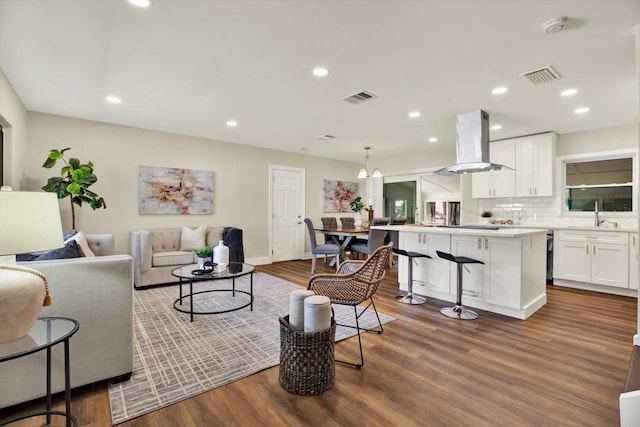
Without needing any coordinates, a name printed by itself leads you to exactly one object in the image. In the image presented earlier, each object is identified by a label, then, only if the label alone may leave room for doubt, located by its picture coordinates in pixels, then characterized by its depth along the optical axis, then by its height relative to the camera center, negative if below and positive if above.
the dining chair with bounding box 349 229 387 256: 5.06 -0.50
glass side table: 1.34 -0.56
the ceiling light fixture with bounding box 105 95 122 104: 3.63 +1.39
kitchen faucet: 4.67 -0.13
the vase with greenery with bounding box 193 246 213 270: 3.32 -0.47
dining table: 5.41 -0.40
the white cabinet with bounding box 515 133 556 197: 4.96 +0.79
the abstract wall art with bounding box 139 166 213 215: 5.00 +0.38
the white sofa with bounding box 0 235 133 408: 1.66 -0.70
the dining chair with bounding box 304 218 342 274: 5.27 -0.63
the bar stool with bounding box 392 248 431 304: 3.65 -0.94
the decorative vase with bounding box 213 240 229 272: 3.44 -0.48
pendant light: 6.16 +0.80
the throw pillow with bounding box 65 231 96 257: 3.15 -0.31
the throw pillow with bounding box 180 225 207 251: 4.93 -0.43
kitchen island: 3.16 -0.64
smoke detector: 2.13 +1.34
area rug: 1.87 -1.10
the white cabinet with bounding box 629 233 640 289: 4.00 -0.66
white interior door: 6.61 -0.01
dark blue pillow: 2.12 -0.29
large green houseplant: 3.87 +0.41
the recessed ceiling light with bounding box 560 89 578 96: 3.34 +1.34
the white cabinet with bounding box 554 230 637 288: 4.14 -0.66
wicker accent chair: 2.33 -0.55
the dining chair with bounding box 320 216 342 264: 6.04 -0.24
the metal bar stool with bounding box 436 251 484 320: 3.17 -0.99
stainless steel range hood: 3.99 +0.94
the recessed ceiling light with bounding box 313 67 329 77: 2.91 +1.38
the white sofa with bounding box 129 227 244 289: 4.27 -0.59
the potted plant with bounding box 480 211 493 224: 5.86 -0.07
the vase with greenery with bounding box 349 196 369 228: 6.26 +0.10
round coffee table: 3.06 -0.64
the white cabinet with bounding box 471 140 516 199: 5.32 +0.63
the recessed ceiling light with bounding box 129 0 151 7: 1.98 +1.39
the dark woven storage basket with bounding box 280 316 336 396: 1.85 -0.92
